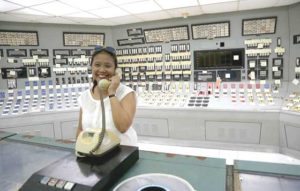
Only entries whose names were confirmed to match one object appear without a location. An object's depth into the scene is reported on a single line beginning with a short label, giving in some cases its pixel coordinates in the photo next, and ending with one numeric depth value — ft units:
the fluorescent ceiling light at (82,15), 11.79
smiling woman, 4.46
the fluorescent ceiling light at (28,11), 10.66
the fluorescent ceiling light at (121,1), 9.96
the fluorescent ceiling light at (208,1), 10.25
